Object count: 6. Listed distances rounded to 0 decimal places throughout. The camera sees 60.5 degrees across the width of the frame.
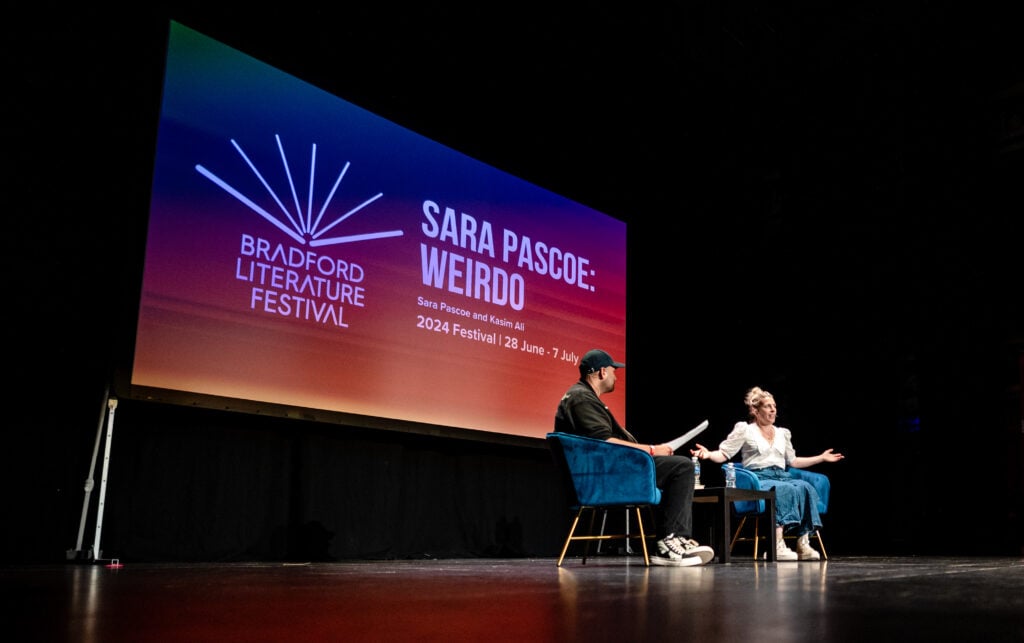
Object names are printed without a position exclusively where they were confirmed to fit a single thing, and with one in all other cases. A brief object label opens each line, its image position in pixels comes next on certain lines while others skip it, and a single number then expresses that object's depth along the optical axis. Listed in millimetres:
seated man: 4043
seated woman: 5066
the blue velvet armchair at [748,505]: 5105
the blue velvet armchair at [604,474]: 3943
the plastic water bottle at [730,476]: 4988
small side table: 4406
